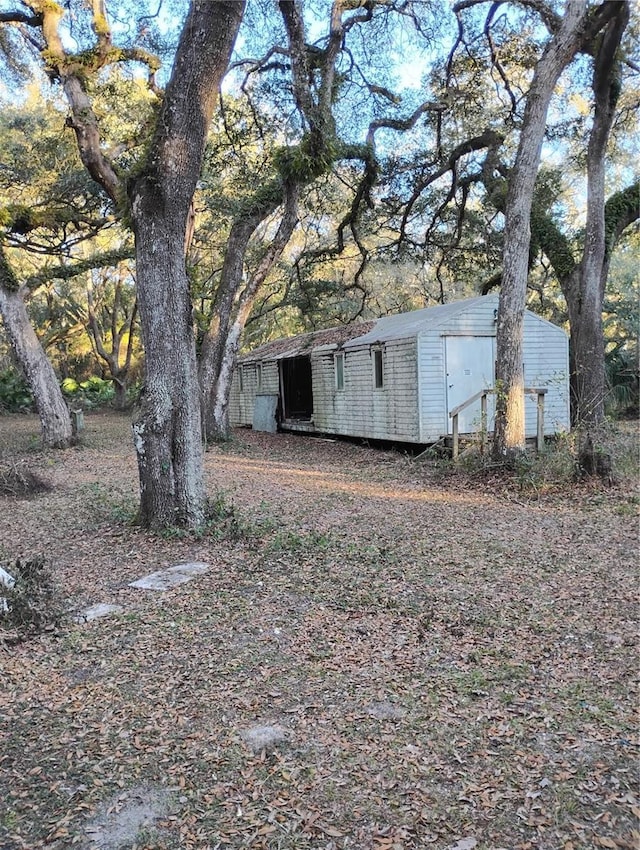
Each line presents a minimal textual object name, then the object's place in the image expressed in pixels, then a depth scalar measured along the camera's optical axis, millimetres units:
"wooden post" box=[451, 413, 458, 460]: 9709
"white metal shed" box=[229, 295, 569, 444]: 11812
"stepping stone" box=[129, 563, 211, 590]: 4808
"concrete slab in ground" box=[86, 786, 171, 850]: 2088
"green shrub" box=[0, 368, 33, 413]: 25438
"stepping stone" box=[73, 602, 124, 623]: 4141
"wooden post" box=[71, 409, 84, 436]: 15031
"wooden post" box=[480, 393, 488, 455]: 9125
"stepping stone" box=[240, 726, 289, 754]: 2650
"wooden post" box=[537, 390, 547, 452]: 9434
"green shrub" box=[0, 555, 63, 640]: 3887
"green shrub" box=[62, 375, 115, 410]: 27484
